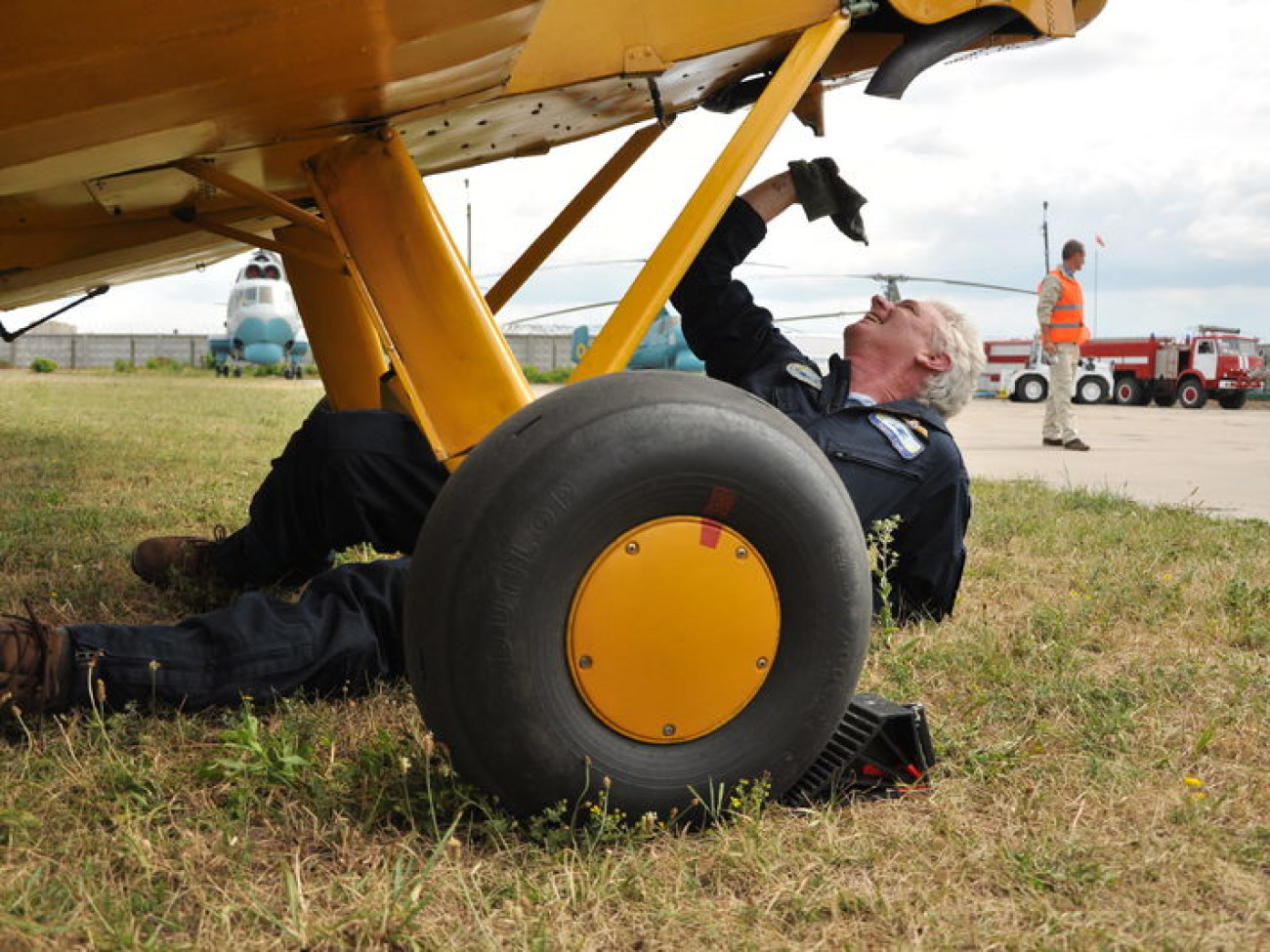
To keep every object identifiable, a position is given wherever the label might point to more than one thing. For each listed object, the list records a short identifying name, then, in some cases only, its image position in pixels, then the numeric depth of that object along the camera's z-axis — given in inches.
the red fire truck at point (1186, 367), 951.0
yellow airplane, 65.2
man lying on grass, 84.7
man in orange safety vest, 403.9
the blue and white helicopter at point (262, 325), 1028.5
